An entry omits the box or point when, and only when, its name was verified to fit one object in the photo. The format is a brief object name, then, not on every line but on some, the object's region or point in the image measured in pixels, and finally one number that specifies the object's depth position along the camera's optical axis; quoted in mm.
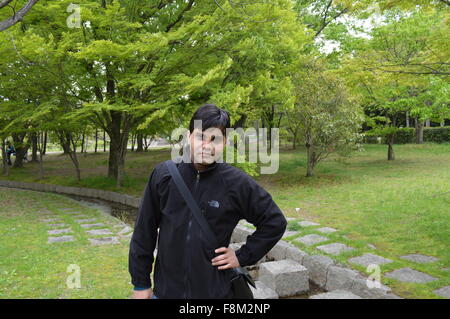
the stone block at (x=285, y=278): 4262
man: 1820
